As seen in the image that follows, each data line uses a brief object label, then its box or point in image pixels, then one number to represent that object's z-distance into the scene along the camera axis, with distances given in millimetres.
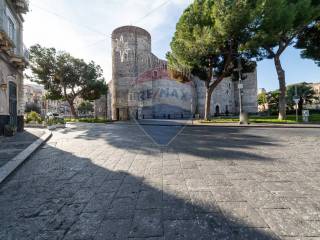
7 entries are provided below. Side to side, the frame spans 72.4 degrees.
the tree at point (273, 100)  46094
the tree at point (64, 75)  29853
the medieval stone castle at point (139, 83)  39088
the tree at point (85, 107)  74700
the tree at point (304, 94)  42575
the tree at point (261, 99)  65688
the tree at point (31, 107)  58847
